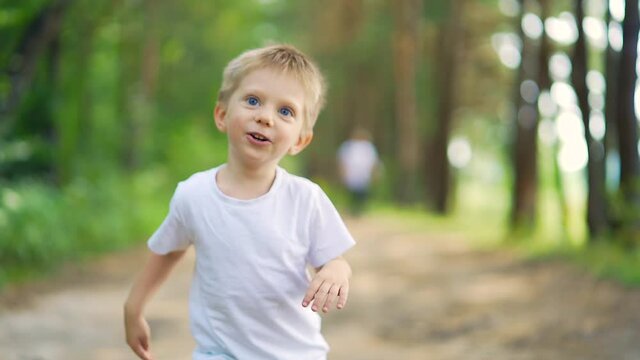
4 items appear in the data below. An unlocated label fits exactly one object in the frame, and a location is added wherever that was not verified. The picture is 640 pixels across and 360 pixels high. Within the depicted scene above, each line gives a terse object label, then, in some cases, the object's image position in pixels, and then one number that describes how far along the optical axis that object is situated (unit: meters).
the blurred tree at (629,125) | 9.54
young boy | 2.99
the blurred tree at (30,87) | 9.45
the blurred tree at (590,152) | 11.17
